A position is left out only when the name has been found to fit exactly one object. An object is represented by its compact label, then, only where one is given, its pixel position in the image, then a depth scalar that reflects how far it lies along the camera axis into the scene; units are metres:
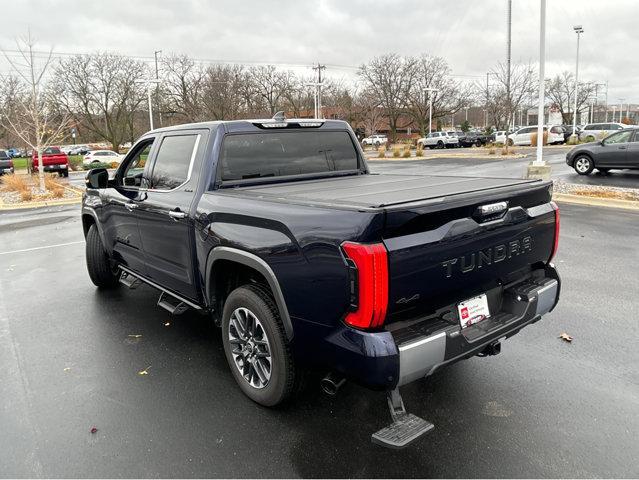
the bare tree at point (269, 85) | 57.75
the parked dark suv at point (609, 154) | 15.59
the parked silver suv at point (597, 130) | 35.55
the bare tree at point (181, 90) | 51.06
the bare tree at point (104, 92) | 49.59
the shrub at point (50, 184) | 17.95
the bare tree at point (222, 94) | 47.23
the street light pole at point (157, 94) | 49.34
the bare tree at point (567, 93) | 74.75
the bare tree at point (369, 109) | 49.05
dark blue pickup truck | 2.48
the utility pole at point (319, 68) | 62.06
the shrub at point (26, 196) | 16.05
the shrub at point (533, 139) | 35.82
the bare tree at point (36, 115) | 17.19
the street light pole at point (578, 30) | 43.97
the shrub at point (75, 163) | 38.36
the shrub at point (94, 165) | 35.62
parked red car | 29.66
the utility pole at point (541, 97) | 13.16
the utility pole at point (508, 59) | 35.88
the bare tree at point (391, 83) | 67.25
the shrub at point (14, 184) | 17.16
